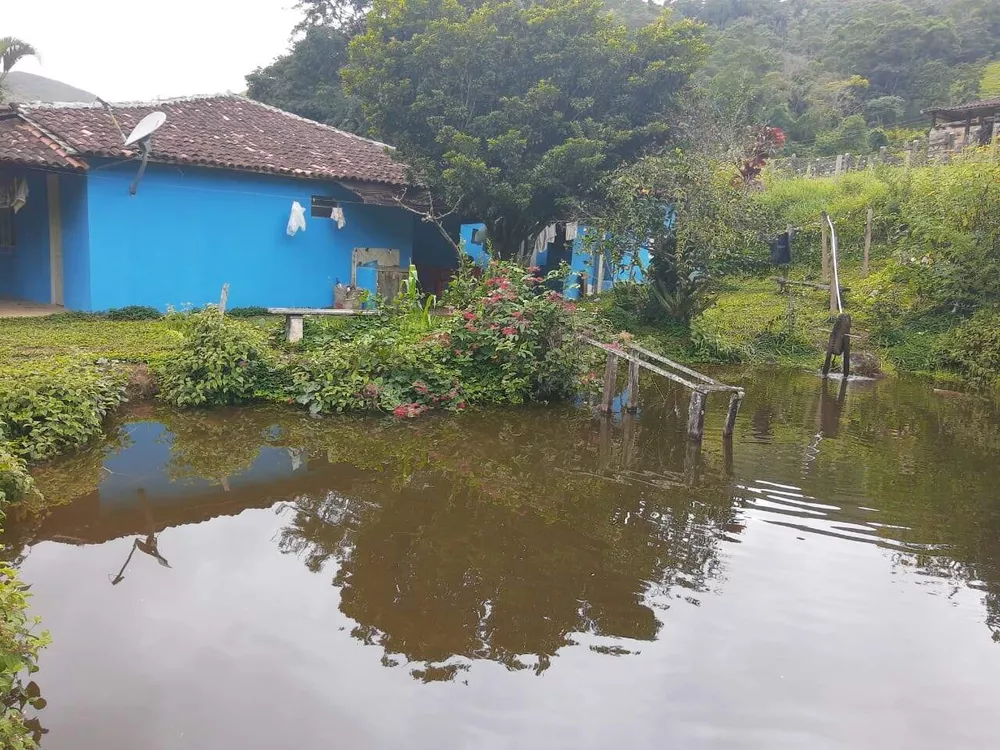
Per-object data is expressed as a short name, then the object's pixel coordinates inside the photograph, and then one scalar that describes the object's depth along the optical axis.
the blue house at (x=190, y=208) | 13.38
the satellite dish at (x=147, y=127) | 12.50
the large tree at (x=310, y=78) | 25.97
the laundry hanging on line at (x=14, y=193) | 13.42
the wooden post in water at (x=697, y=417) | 8.92
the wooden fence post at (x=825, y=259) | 14.35
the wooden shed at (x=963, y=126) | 27.62
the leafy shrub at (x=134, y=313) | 13.51
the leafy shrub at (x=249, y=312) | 15.03
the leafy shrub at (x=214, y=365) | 9.41
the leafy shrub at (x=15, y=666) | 3.12
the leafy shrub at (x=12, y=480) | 5.79
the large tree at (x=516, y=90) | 14.63
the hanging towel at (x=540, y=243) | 18.21
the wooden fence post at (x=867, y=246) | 18.17
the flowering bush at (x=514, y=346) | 10.45
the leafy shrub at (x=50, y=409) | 7.20
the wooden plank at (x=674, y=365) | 9.32
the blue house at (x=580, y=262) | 16.42
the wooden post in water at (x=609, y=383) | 10.14
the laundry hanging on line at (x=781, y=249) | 18.42
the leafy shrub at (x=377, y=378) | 9.73
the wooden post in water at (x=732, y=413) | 8.83
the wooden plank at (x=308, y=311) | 11.53
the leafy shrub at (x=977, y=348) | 13.91
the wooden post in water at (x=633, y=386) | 10.27
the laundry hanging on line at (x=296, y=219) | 15.55
